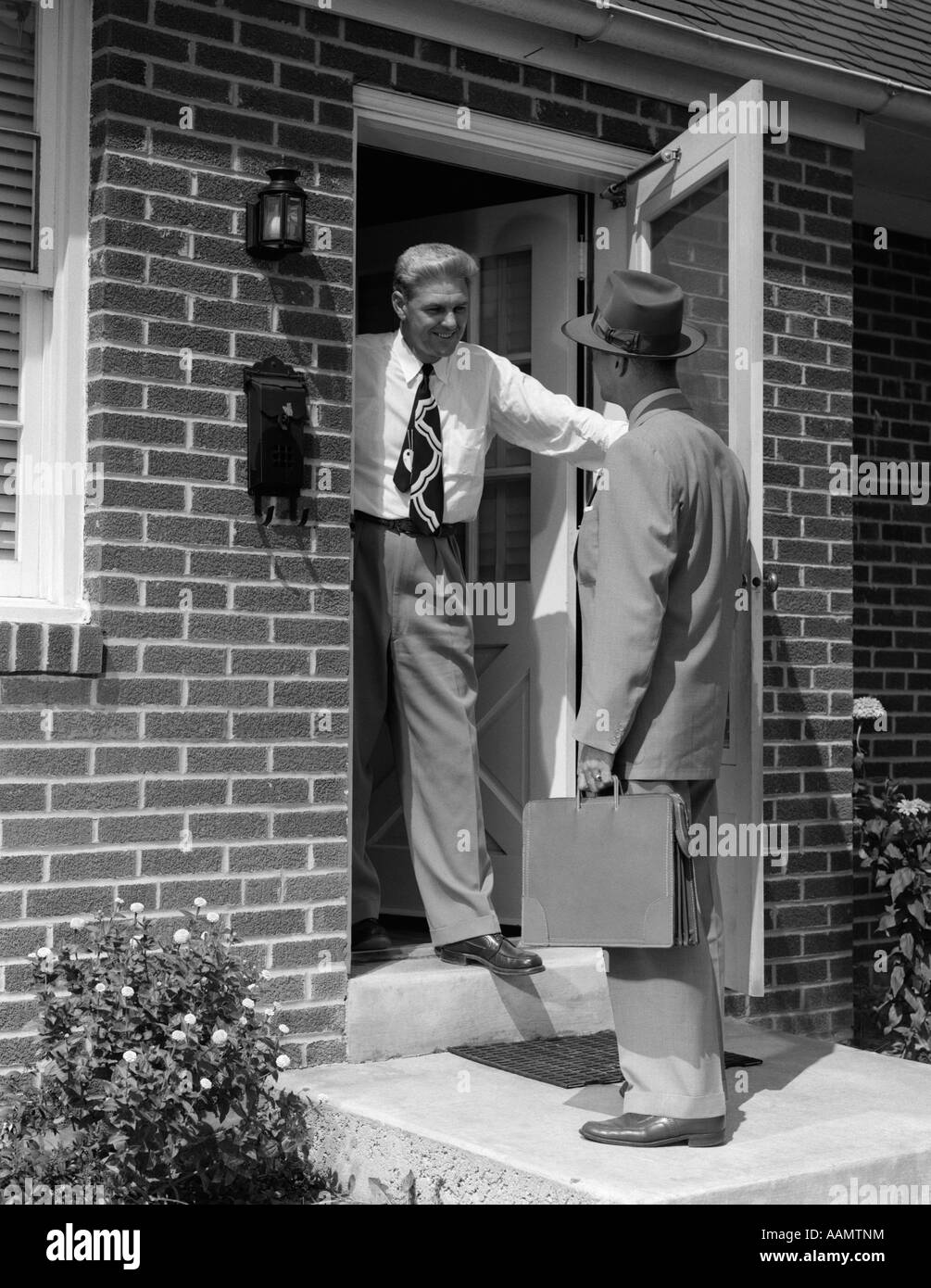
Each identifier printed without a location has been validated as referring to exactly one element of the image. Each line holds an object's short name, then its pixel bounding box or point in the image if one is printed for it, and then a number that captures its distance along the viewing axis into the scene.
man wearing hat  3.93
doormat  4.70
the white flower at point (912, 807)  6.30
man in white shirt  5.28
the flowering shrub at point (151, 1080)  3.82
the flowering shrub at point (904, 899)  6.20
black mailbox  4.79
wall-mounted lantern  4.76
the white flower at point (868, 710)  6.27
